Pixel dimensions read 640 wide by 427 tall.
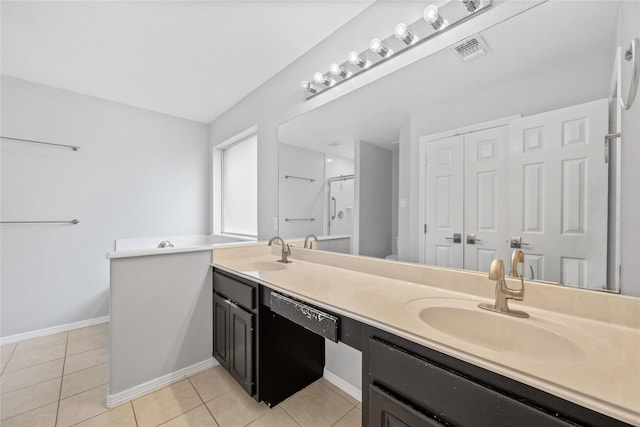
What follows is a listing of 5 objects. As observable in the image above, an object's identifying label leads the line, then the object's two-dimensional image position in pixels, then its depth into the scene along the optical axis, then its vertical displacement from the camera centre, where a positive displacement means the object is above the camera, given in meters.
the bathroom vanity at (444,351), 0.55 -0.39
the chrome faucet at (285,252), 1.96 -0.31
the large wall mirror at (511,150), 0.89 +0.27
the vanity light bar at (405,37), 1.20 +0.94
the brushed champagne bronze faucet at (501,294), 0.89 -0.29
